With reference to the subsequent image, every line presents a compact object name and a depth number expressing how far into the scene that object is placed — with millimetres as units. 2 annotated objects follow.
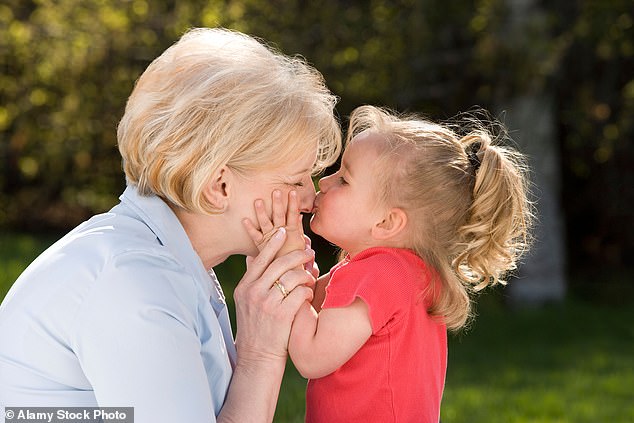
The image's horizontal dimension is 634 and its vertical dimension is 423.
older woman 2211
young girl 2807
